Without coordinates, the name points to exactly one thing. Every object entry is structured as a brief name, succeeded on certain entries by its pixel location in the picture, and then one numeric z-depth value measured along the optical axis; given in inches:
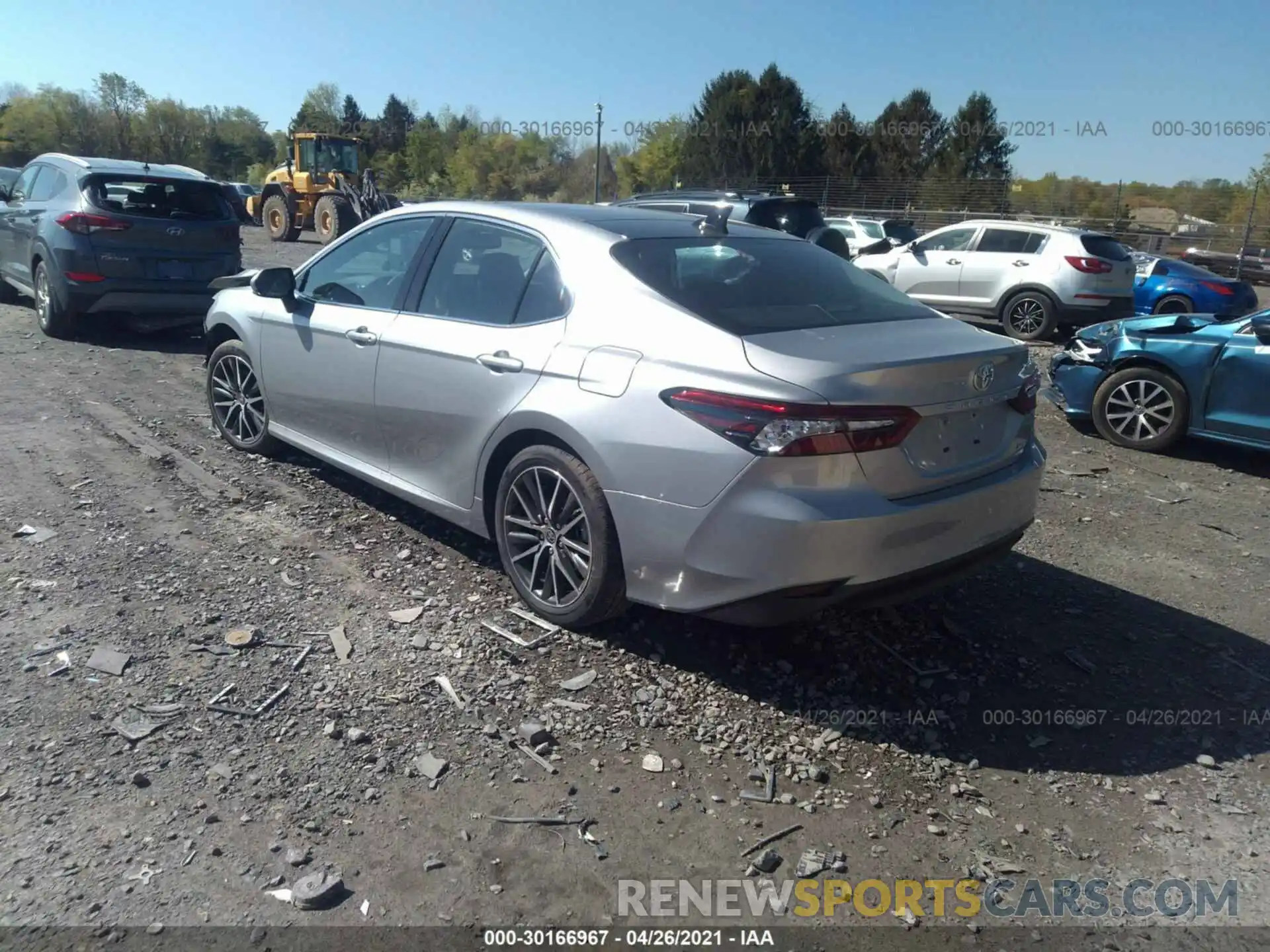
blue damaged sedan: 274.5
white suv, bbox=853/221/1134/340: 506.6
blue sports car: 611.8
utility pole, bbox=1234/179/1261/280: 1155.3
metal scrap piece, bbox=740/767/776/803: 119.6
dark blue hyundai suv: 362.0
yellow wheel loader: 936.3
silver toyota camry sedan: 125.4
